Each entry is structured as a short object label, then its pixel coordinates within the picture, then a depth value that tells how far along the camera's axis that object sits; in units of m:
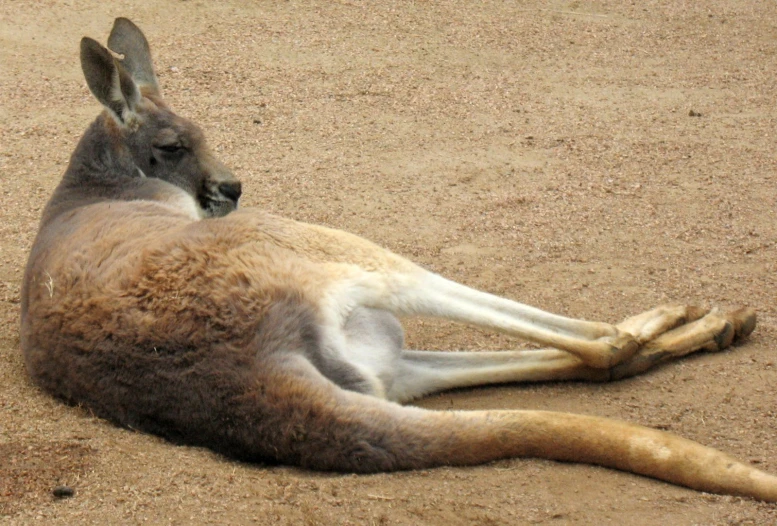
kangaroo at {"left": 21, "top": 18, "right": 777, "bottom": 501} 7.12
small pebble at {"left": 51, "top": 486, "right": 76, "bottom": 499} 6.97
